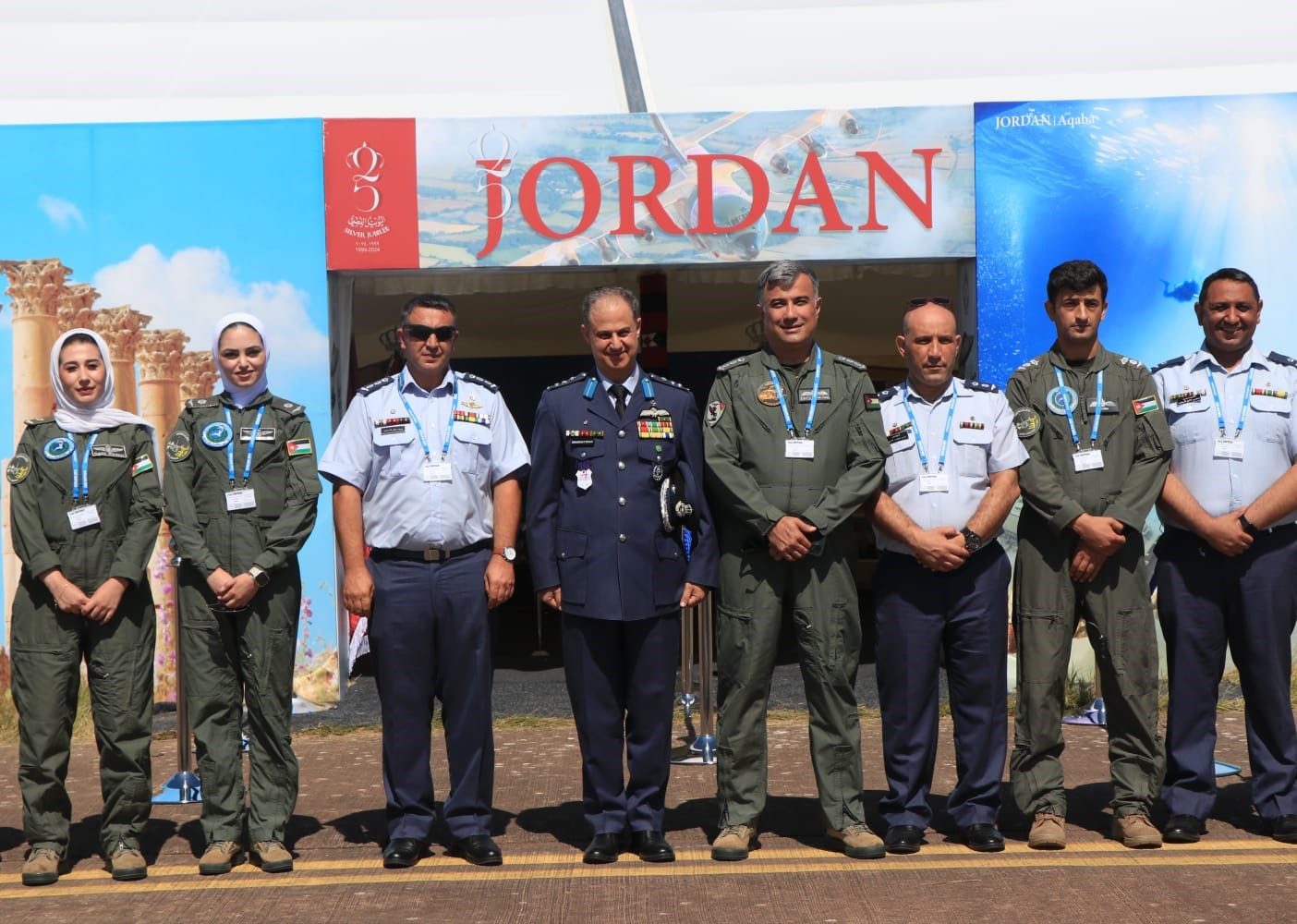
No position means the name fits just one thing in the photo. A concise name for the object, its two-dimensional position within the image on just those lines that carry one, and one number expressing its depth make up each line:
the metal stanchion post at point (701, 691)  7.34
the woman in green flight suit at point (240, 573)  5.39
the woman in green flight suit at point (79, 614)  5.33
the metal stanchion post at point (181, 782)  6.65
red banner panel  8.62
